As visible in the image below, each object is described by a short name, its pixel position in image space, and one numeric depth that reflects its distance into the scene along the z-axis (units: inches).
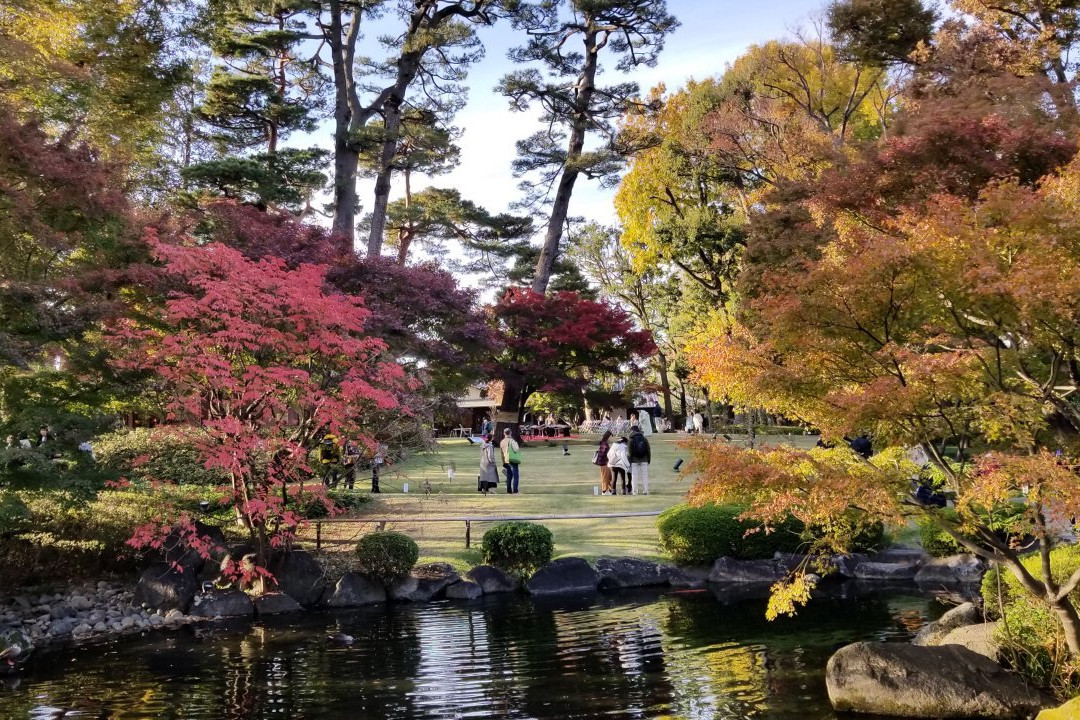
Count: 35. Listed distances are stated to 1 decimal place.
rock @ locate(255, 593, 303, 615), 401.7
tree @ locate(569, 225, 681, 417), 1360.7
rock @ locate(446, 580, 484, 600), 433.7
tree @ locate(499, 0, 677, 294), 907.4
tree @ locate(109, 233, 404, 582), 388.8
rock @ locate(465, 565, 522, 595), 440.1
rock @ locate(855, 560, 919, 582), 460.1
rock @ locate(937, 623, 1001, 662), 256.8
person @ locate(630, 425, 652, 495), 613.0
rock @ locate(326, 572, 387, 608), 418.6
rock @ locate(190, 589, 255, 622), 394.9
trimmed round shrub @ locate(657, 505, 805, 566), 461.4
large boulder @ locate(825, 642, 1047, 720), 225.3
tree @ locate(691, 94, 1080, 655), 197.2
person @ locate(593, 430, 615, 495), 631.2
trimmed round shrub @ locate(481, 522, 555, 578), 450.6
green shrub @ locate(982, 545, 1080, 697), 235.3
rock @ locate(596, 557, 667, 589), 448.8
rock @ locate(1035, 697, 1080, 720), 185.0
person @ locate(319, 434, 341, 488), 470.9
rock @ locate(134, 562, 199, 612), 398.0
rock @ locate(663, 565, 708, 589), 452.8
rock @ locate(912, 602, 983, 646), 297.0
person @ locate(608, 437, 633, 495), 619.8
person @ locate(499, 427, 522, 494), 633.0
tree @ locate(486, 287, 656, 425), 954.1
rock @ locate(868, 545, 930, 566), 467.2
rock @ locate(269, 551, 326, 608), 417.1
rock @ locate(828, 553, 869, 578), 463.2
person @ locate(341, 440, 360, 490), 456.8
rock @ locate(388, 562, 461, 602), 428.5
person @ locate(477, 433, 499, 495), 623.2
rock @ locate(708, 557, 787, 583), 456.8
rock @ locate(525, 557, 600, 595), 440.5
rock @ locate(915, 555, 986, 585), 438.9
